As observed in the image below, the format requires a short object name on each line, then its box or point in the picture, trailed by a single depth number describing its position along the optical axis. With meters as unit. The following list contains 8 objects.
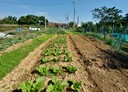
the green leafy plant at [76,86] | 1.83
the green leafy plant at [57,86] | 1.71
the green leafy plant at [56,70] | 2.33
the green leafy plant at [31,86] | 1.72
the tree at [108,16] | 20.59
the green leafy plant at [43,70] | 2.31
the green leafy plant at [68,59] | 3.04
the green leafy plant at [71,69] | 2.42
